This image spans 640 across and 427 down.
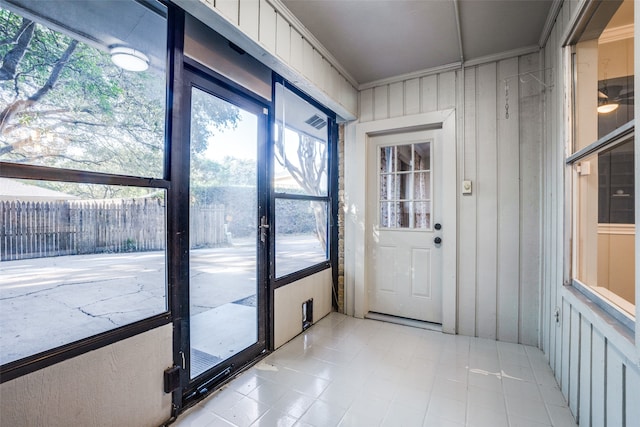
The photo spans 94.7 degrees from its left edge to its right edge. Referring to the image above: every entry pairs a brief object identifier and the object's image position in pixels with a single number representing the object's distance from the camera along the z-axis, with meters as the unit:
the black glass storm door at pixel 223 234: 1.88
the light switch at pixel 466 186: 2.83
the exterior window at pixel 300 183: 2.66
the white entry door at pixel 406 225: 3.08
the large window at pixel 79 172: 1.14
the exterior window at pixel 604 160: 1.53
